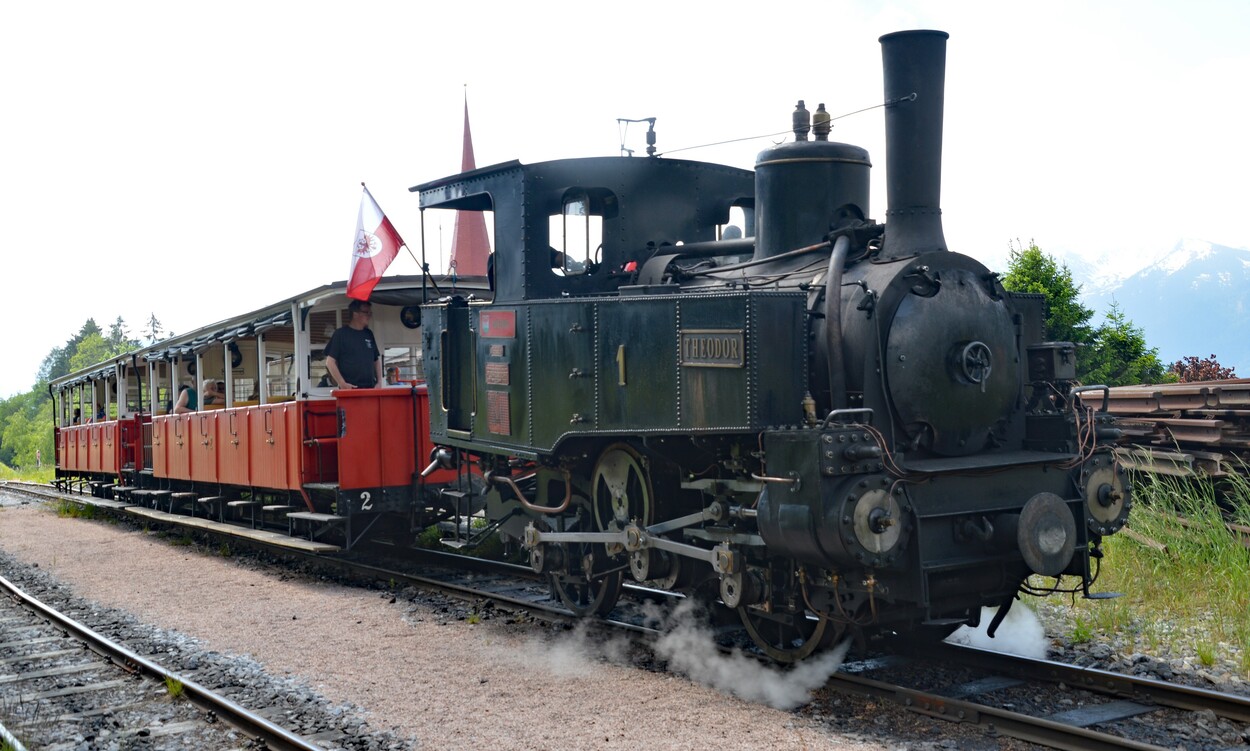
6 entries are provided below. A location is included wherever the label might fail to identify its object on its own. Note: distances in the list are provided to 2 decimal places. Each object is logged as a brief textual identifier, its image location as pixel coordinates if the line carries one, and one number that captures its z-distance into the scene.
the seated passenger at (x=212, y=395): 15.70
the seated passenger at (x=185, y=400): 16.05
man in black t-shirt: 10.95
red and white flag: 11.25
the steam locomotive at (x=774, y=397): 5.61
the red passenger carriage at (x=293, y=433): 10.53
